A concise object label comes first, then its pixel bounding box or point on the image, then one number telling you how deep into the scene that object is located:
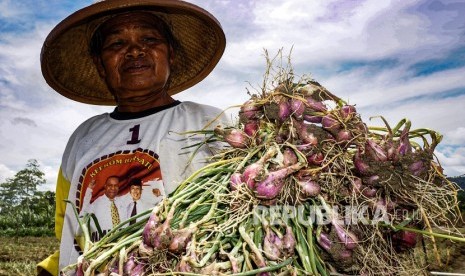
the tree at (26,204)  21.59
